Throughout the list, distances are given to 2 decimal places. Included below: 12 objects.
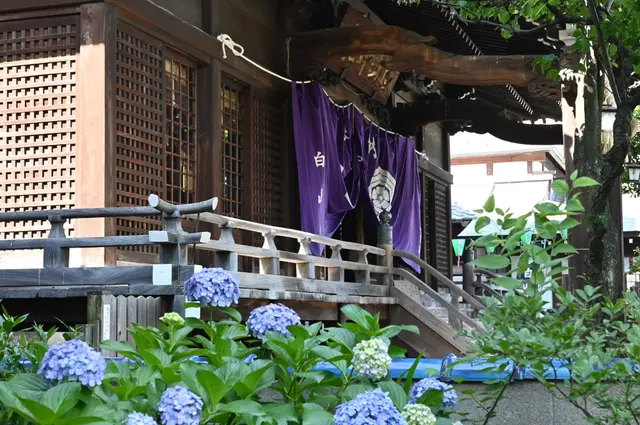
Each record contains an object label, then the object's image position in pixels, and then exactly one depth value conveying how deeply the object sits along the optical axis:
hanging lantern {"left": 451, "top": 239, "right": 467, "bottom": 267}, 25.14
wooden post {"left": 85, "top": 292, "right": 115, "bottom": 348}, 6.58
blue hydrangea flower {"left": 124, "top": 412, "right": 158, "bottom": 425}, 2.21
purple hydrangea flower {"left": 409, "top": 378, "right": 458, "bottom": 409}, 2.80
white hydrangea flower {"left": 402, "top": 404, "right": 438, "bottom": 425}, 2.53
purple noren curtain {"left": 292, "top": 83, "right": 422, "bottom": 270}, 12.24
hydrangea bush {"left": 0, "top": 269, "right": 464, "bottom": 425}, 2.26
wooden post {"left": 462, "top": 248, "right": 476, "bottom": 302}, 16.18
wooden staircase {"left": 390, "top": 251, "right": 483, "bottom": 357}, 11.64
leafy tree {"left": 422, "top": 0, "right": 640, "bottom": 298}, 5.15
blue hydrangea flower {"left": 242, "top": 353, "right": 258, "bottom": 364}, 2.96
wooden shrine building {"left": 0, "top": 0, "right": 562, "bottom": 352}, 8.48
